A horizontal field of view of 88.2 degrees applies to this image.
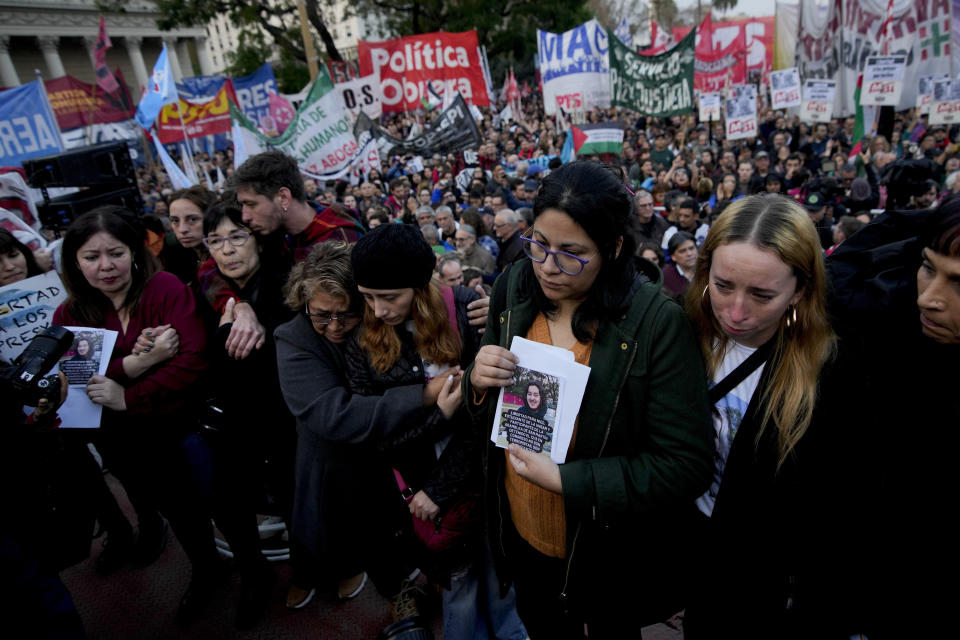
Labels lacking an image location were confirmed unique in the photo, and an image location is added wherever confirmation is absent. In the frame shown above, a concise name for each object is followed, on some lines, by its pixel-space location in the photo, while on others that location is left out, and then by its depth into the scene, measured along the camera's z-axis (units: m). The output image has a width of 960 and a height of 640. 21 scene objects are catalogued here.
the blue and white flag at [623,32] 19.02
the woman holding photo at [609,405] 1.35
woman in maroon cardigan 2.34
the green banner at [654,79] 10.02
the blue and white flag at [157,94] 9.10
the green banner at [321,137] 6.36
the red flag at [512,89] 19.02
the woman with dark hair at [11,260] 2.60
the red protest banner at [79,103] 15.25
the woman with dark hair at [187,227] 3.38
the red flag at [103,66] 11.43
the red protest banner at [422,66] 10.75
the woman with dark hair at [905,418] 1.30
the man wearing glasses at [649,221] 5.66
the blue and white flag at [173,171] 6.67
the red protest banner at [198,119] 10.66
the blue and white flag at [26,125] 7.53
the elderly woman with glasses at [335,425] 1.88
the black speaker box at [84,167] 4.69
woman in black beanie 1.76
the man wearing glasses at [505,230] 5.61
